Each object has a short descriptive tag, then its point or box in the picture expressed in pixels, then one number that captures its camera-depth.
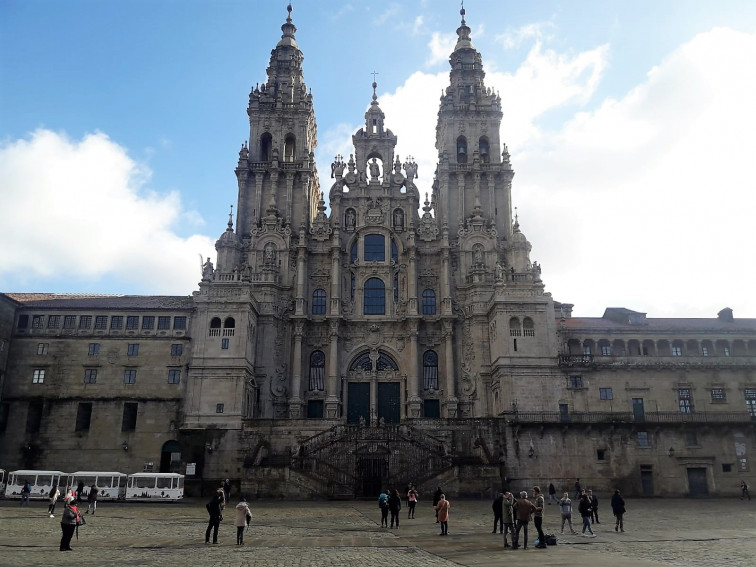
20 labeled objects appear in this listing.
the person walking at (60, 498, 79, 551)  20.17
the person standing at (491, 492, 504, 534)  25.06
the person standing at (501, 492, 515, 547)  22.12
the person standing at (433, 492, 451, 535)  25.06
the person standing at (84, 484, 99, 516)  34.72
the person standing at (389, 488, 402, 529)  27.44
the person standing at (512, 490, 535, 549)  21.53
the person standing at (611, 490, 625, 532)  26.48
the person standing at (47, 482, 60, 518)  32.32
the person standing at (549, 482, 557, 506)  42.73
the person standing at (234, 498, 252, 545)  22.20
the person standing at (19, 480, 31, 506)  39.28
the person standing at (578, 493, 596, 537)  25.22
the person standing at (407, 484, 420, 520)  31.77
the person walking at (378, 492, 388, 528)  28.11
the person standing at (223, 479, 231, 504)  42.42
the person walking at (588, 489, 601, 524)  28.48
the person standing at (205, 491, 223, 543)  22.44
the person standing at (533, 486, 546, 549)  21.94
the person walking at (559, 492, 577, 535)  26.39
